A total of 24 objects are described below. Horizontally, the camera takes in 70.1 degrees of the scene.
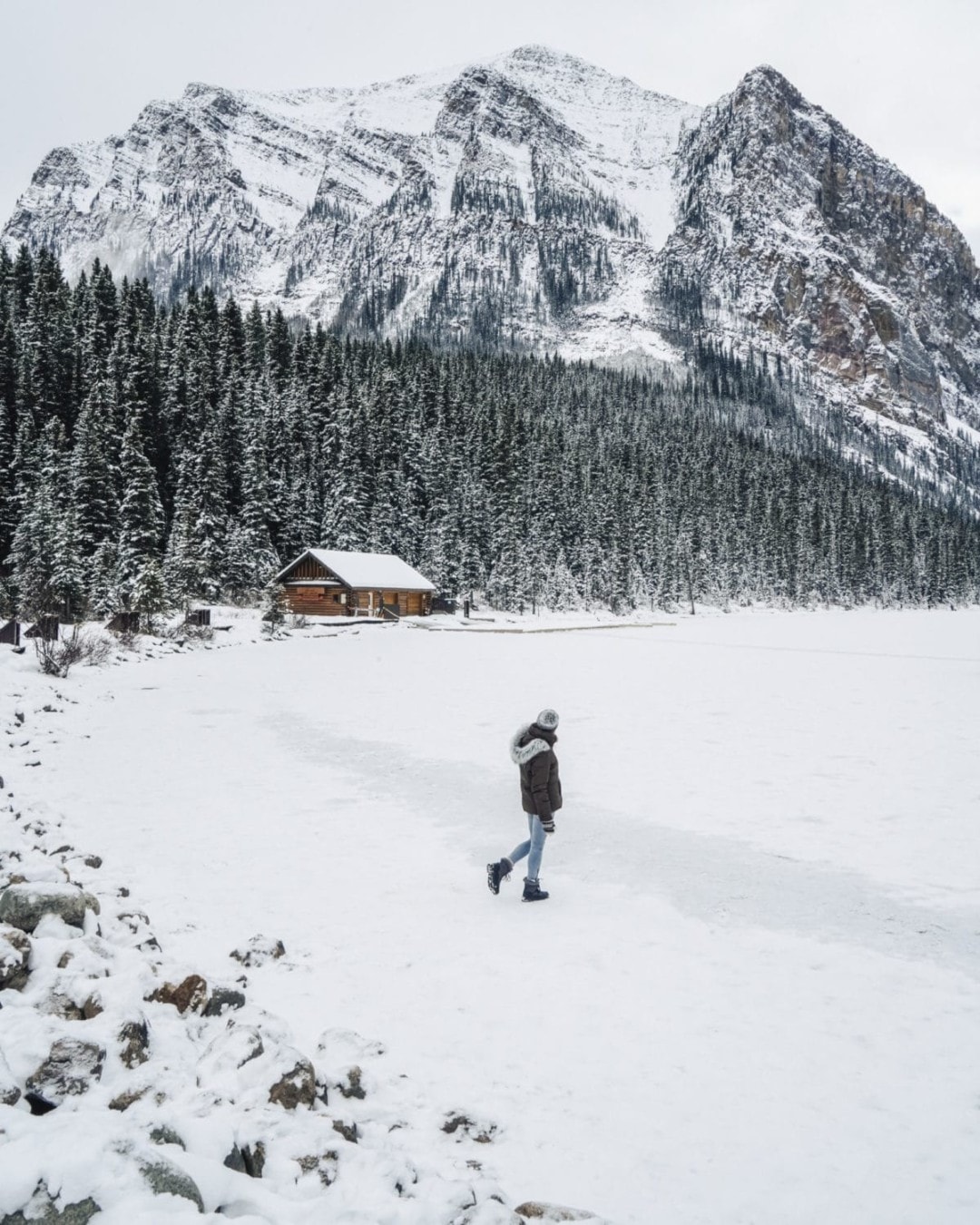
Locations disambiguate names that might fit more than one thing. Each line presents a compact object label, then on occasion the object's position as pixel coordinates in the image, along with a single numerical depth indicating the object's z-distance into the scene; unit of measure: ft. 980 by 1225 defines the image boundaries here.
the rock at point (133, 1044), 12.27
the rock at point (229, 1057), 12.21
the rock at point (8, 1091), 9.97
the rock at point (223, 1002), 14.92
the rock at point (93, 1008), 13.69
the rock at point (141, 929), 17.44
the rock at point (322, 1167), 10.43
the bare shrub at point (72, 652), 63.72
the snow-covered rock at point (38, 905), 16.49
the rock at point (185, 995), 14.78
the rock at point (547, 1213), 9.82
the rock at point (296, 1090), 11.92
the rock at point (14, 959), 14.01
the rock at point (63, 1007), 13.32
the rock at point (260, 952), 18.13
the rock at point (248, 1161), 10.12
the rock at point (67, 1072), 10.71
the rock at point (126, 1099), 11.02
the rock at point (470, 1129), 12.29
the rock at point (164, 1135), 9.64
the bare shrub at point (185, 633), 107.45
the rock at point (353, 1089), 13.01
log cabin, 176.65
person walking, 22.95
